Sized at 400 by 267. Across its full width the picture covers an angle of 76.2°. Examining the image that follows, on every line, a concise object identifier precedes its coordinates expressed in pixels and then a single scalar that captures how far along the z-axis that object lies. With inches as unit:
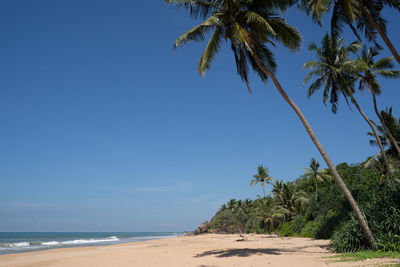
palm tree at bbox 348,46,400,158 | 623.5
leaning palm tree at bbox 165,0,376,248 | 428.1
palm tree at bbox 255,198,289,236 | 1139.0
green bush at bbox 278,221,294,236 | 1066.4
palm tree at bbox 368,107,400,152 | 812.6
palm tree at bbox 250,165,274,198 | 1640.0
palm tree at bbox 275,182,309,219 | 1360.7
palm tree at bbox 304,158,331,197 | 1381.2
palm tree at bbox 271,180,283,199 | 1504.7
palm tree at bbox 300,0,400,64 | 359.3
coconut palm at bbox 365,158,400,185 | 858.4
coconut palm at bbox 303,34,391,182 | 655.1
